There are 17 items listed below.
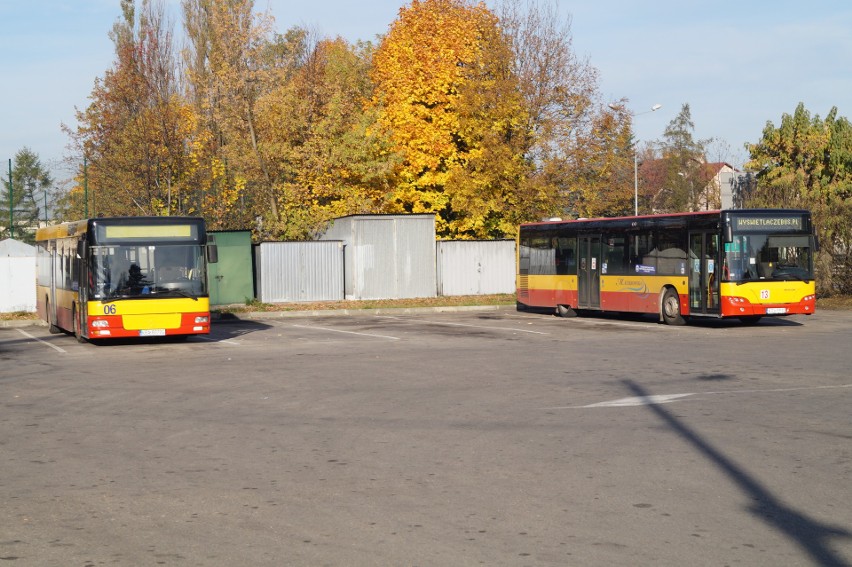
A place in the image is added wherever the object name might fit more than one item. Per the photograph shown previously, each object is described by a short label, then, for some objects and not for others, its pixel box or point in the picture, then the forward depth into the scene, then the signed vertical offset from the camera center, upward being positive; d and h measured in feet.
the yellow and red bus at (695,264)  86.33 -0.08
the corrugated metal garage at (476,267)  147.02 +0.06
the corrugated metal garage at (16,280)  122.42 -0.57
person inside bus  77.20 -0.50
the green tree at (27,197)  184.24 +14.02
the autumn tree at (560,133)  149.18 +18.37
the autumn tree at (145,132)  142.00 +18.74
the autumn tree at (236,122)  145.28 +21.12
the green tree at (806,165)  117.80 +13.61
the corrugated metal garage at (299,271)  134.41 -0.08
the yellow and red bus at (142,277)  76.33 -0.29
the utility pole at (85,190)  161.17 +12.73
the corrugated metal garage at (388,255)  137.18 +1.75
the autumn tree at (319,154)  147.33 +15.98
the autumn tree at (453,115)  150.10 +21.89
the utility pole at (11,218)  162.97 +8.69
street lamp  148.05 +21.73
